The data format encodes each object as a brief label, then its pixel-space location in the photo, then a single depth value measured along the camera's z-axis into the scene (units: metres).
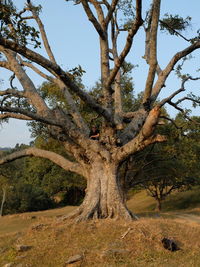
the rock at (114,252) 8.57
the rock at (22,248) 9.31
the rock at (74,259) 8.16
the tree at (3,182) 38.27
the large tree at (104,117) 11.73
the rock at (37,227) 11.35
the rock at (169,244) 9.36
